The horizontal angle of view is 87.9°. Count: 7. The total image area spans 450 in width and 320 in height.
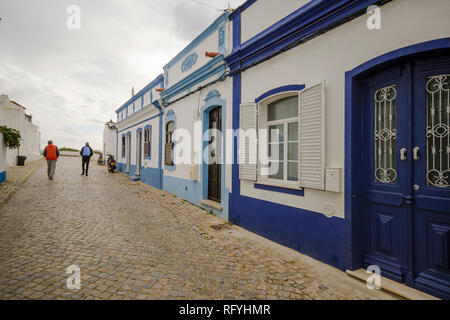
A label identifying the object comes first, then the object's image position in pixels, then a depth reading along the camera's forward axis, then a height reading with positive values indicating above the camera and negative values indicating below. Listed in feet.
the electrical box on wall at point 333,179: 10.82 -0.81
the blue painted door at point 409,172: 8.45 -0.39
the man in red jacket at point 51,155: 36.51 +1.00
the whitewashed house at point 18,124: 50.83 +9.19
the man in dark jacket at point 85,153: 45.15 +1.64
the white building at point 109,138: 74.13 +7.48
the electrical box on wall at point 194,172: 23.52 -1.03
